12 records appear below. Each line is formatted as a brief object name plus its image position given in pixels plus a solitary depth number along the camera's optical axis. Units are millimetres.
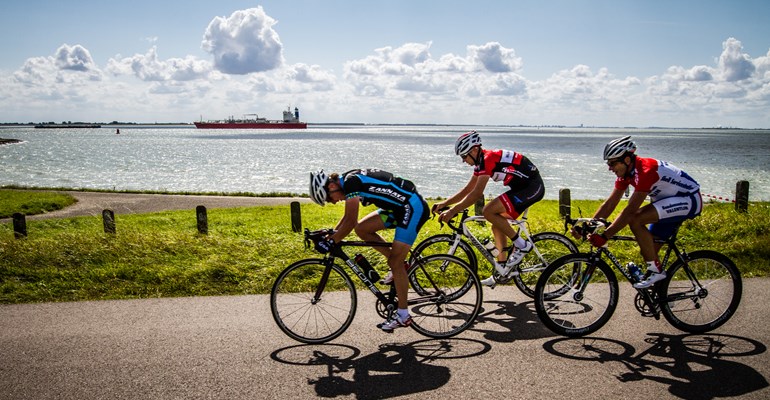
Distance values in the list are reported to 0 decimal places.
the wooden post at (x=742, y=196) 14219
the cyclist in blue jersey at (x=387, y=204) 5355
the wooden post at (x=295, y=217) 13241
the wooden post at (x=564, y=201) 16016
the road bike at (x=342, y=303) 5504
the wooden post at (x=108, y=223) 12577
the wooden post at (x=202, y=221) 12104
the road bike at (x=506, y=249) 6984
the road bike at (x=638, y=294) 5551
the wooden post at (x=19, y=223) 13180
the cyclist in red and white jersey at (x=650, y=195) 5480
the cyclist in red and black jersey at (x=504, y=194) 6785
